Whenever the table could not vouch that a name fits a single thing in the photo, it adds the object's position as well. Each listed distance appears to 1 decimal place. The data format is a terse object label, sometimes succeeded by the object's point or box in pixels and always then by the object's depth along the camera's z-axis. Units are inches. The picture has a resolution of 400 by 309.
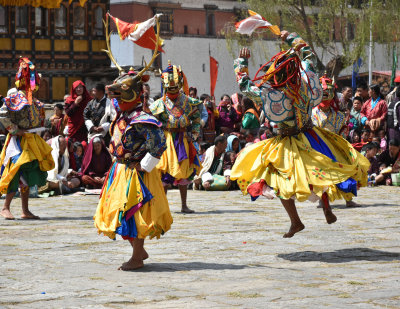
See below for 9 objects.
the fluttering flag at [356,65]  1321.4
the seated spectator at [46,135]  621.3
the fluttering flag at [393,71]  1179.6
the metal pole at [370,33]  1269.7
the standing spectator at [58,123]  647.8
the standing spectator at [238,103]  701.3
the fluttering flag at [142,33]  402.0
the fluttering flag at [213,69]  778.8
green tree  1264.8
